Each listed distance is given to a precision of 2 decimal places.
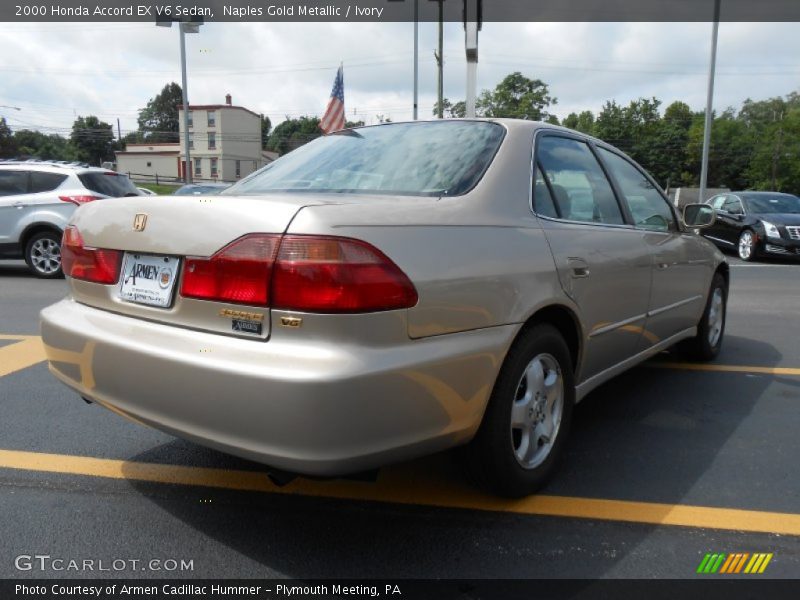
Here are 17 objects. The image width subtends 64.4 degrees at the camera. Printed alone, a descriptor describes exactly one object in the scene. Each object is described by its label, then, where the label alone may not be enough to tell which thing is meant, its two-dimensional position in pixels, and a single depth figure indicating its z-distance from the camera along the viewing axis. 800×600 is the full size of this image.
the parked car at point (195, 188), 14.63
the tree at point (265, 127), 111.94
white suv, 9.40
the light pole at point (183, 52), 20.02
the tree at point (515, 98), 58.69
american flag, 16.96
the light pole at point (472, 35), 9.98
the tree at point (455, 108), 45.92
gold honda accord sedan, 1.86
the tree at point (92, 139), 94.62
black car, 12.30
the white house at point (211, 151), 67.06
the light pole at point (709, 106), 20.81
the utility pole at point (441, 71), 24.21
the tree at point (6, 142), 70.25
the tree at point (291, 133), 103.69
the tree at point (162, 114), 108.50
